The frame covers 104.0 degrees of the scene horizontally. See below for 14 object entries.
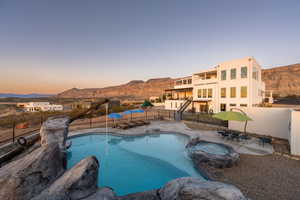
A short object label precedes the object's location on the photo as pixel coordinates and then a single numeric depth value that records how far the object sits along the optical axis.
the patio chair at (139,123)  14.93
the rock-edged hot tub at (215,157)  6.17
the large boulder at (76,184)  3.01
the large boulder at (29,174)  2.95
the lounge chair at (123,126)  13.58
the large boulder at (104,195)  3.28
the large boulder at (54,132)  7.20
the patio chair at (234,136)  9.51
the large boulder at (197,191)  2.87
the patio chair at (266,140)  8.51
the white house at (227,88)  17.78
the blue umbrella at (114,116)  12.44
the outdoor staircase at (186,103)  24.31
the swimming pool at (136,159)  6.09
